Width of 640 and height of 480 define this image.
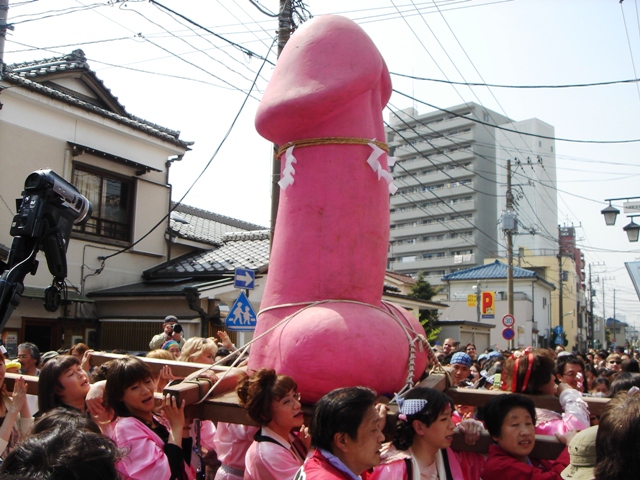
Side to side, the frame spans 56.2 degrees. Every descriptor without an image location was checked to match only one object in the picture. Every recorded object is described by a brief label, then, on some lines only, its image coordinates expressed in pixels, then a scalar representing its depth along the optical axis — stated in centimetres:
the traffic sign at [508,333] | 1694
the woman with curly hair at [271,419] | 294
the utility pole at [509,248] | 2000
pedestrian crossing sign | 845
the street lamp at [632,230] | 1377
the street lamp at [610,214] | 1392
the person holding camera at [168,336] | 803
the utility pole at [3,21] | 710
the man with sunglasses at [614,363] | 822
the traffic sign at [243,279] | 877
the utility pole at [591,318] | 4743
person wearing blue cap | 649
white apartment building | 5309
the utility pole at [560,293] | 3341
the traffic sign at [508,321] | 1723
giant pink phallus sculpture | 339
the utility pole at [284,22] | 772
